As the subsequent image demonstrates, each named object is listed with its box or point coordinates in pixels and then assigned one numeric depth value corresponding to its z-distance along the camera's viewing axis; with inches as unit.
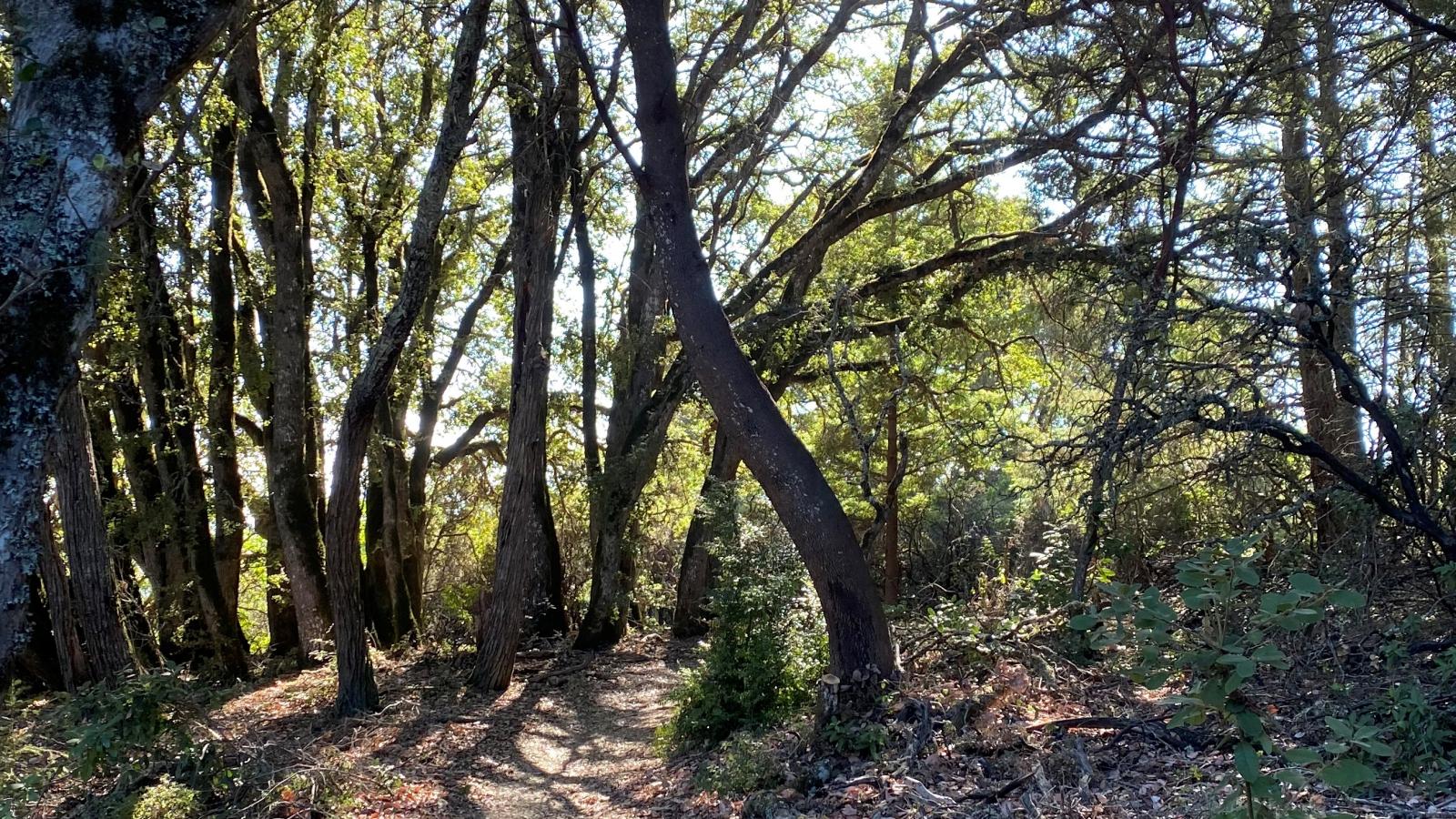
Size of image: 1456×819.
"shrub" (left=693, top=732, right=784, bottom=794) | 221.0
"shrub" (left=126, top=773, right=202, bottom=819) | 201.6
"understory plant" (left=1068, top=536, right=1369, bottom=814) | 91.3
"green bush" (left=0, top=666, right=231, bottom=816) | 201.2
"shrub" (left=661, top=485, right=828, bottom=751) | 284.5
